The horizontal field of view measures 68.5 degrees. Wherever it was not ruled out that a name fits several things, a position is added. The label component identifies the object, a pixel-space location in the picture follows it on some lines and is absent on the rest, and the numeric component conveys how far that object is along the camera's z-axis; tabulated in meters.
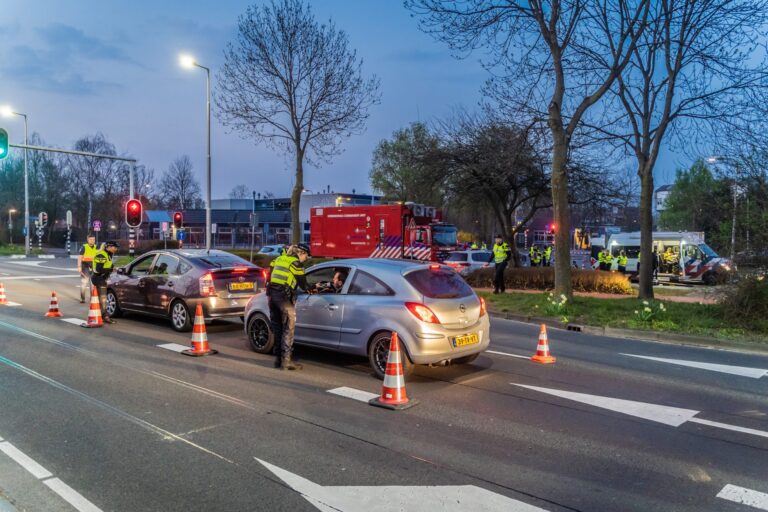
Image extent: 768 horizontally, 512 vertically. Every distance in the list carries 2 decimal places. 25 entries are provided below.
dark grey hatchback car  10.29
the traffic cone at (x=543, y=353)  8.56
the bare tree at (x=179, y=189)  79.12
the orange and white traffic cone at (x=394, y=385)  6.13
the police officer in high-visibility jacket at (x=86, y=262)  13.84
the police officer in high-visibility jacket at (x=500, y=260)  17.41
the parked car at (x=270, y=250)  34.81
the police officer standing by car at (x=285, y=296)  7.59
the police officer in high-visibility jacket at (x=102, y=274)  11.62
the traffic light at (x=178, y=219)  26.77
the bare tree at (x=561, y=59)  14.17
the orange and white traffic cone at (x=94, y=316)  11.21
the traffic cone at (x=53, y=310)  12.62
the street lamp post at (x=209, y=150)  25.28
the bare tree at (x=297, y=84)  24.94
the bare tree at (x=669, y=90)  14.12
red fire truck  24.88
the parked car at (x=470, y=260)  22.66
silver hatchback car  6.91
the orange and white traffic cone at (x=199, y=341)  8.66
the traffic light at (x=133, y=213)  20.17
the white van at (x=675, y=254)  27.03
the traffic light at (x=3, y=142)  12.90
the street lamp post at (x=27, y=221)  43.59
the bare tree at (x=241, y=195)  107.95
